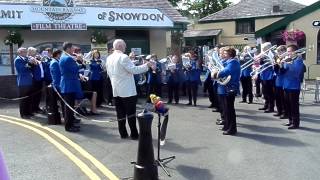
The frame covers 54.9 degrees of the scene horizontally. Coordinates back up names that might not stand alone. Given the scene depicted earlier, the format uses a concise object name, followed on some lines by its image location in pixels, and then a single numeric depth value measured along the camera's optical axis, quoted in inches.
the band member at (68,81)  266.5
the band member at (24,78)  319.8
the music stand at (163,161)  177.7
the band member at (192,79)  395.9
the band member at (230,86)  251.4
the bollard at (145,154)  166.3
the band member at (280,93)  307.2
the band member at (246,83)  397.8
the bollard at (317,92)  398.8
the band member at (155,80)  418.2
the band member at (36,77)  332.4
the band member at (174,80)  413.3
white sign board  485.8
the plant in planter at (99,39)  509.8
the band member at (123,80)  228.9
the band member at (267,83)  340.5
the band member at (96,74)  367.2
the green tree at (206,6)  1475.3
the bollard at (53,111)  292.1
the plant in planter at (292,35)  492.7
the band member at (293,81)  265.0
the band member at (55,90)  284.1
